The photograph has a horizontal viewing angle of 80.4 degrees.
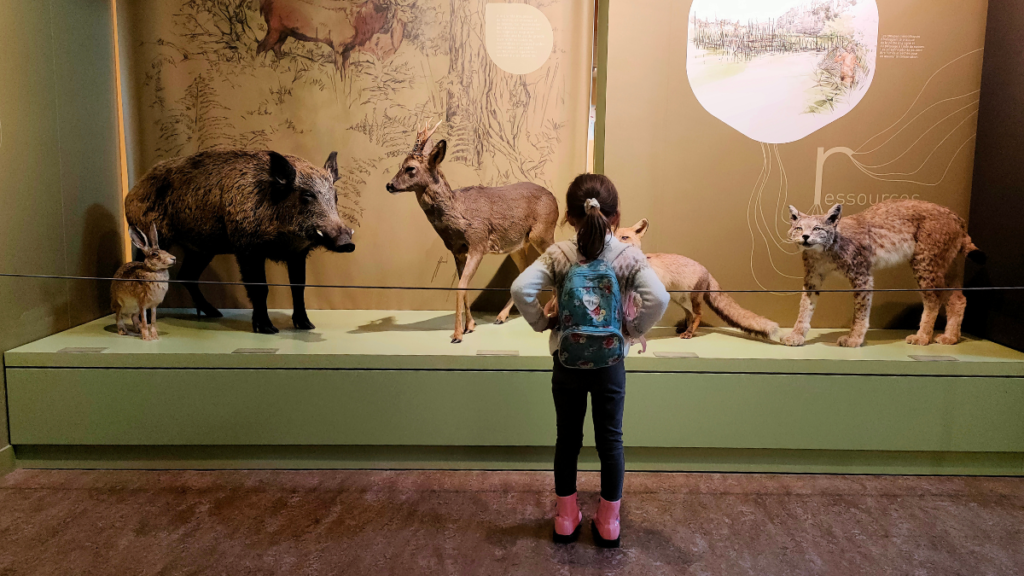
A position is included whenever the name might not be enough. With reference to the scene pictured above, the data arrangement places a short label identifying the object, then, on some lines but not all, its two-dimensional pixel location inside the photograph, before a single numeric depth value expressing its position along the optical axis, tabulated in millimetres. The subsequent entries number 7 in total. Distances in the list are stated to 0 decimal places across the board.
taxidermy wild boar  2695
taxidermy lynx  2713
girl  1762
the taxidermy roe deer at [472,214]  2752
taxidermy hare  2619
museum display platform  2477
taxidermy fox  2814
